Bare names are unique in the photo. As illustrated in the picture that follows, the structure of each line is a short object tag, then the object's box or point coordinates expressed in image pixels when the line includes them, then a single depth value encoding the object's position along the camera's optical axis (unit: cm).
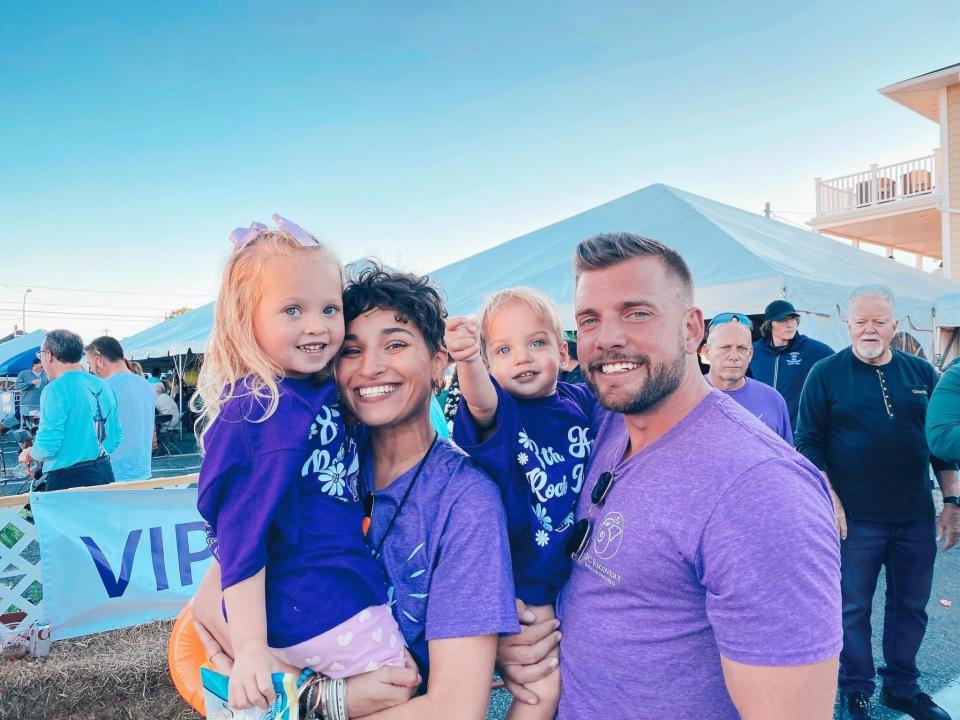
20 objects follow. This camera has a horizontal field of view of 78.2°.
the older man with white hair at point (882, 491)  344
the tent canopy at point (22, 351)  1567
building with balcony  1517
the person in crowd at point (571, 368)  233
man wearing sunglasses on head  399
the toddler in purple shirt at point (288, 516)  145
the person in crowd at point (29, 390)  1118
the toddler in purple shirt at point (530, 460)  160
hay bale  350
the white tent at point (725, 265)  689
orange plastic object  177
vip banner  410
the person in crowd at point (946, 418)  297
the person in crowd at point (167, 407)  1500
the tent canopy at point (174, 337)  1181
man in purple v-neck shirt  113
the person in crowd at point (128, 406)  571
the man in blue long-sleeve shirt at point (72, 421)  488
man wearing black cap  552
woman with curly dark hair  143
